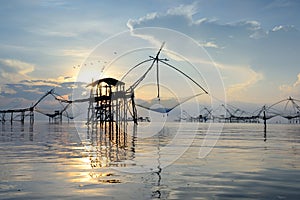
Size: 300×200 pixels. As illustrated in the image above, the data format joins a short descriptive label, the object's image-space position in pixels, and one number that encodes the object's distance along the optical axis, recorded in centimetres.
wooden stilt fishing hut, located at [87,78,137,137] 12839
